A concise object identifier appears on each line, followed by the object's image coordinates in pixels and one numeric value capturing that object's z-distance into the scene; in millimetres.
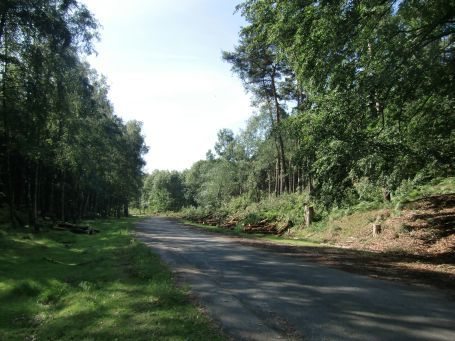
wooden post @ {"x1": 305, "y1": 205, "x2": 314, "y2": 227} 25422
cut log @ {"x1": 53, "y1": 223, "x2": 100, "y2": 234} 24781
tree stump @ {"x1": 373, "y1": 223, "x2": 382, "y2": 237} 17766
